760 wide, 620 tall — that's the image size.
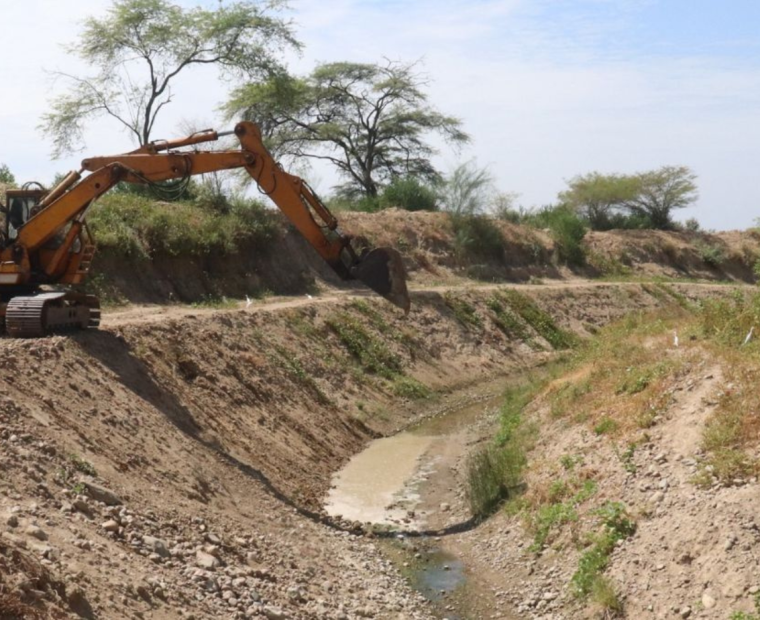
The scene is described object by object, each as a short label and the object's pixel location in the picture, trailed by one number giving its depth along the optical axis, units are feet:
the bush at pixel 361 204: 159.99
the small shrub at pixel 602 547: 43.91
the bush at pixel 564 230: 170.81
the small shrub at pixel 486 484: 57.52
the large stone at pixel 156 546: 39.68
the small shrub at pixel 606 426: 55.20
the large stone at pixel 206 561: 40.91
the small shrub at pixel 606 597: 41.60
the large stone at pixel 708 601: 38.50
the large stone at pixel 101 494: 41.87
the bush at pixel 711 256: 194.29
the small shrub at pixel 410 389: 92.94
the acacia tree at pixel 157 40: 132.26
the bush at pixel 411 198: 163.22
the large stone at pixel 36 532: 34.45
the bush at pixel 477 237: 150.20
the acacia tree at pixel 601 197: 211.41
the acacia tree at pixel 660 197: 214.28
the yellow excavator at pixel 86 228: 60.29
